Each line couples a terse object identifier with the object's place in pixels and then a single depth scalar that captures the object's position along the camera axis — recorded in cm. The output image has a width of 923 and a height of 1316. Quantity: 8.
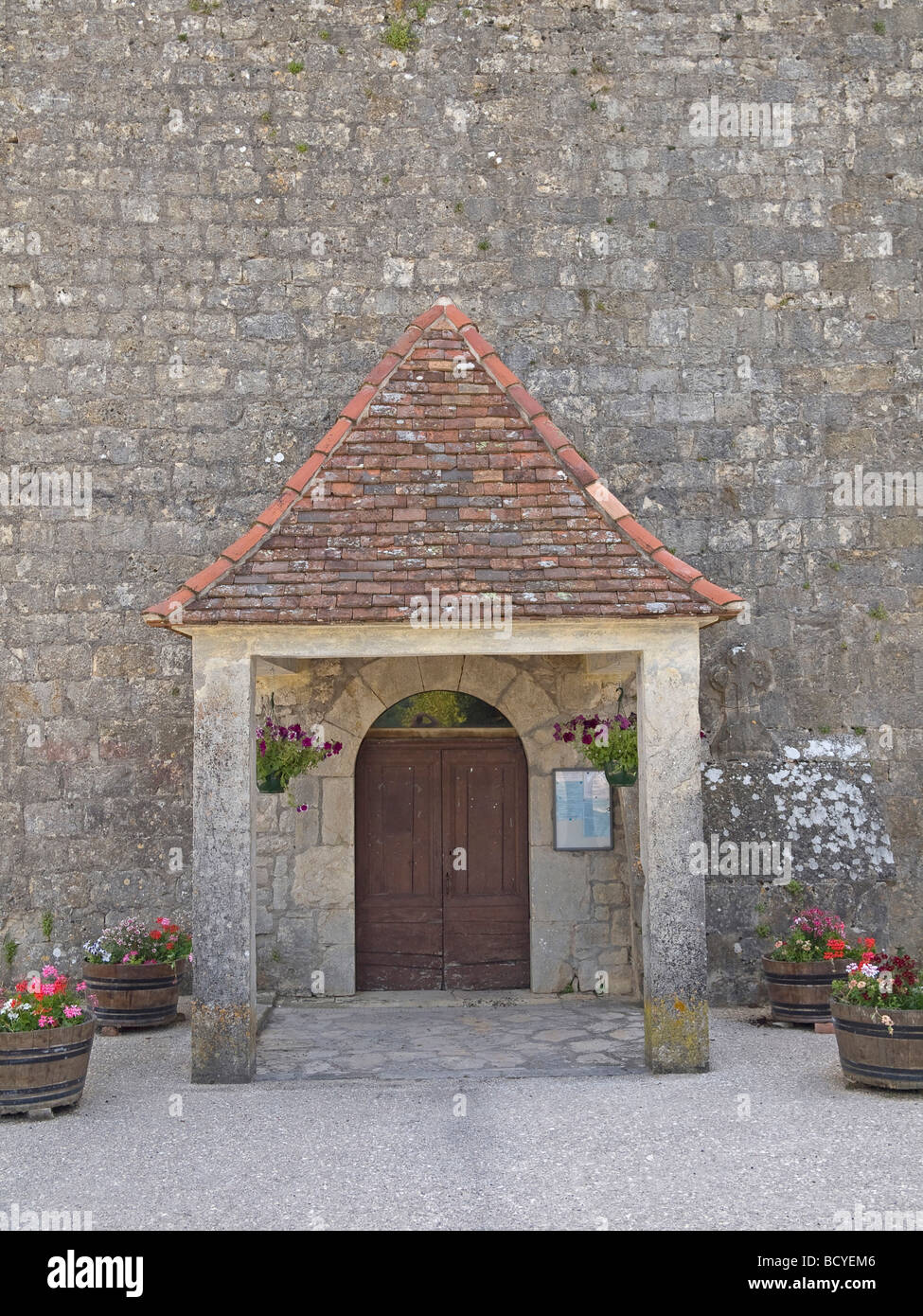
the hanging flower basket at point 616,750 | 733
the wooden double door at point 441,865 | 862
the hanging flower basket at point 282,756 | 752
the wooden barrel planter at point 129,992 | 754
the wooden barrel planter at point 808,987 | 741
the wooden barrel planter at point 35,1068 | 565
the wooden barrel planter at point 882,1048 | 572
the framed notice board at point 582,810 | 854
